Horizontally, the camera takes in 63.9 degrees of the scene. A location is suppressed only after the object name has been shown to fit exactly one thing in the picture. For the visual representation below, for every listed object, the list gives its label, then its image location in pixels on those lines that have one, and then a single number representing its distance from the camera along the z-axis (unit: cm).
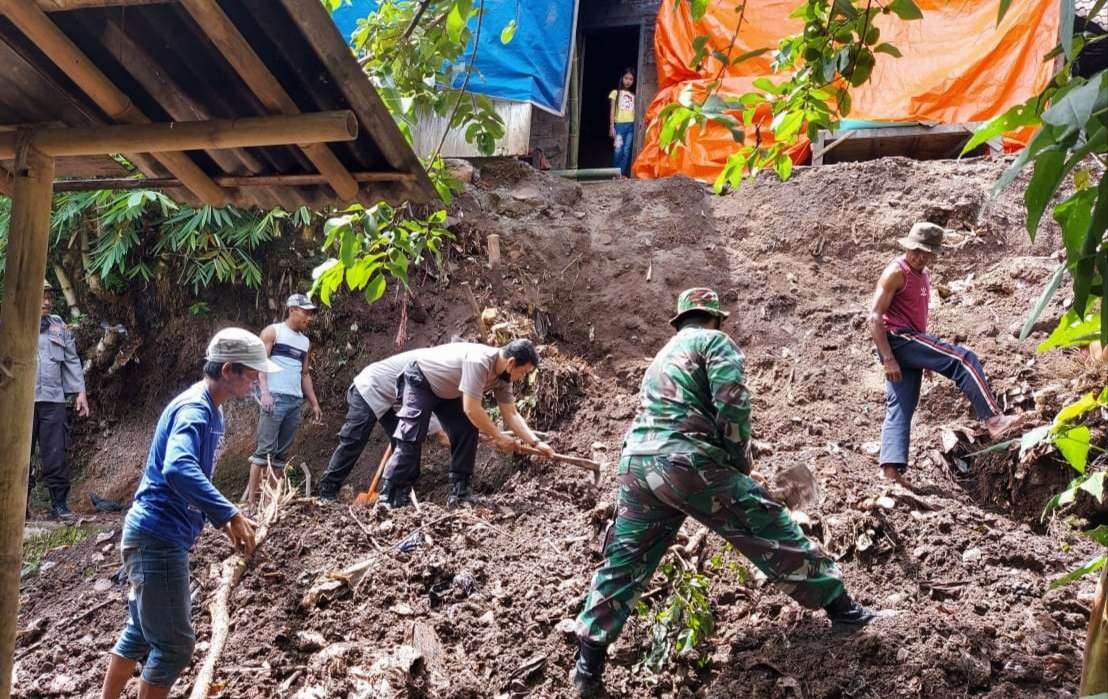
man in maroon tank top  548
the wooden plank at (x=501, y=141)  980
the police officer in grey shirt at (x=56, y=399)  744
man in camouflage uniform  399
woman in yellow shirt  1128
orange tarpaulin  889
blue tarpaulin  981
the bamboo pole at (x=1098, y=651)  207
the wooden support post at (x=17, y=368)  292
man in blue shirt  395
